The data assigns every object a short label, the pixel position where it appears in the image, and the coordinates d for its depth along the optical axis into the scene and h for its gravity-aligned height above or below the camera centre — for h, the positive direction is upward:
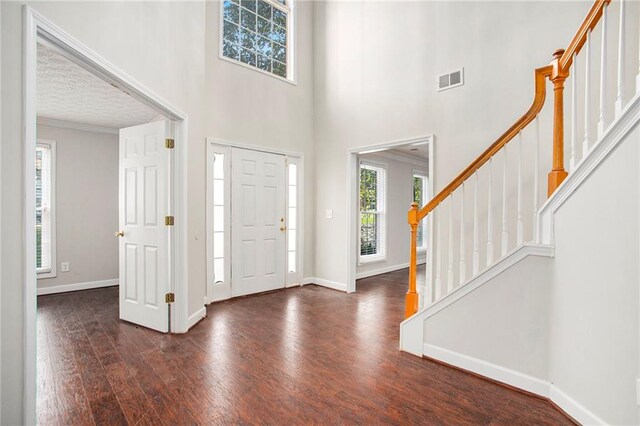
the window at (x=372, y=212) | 6.42 -0.04
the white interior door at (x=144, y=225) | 3.24 -0.18
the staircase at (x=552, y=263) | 1.62 -0.32
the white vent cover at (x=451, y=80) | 3.70 +1.49
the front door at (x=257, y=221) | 4.55 -0.18
